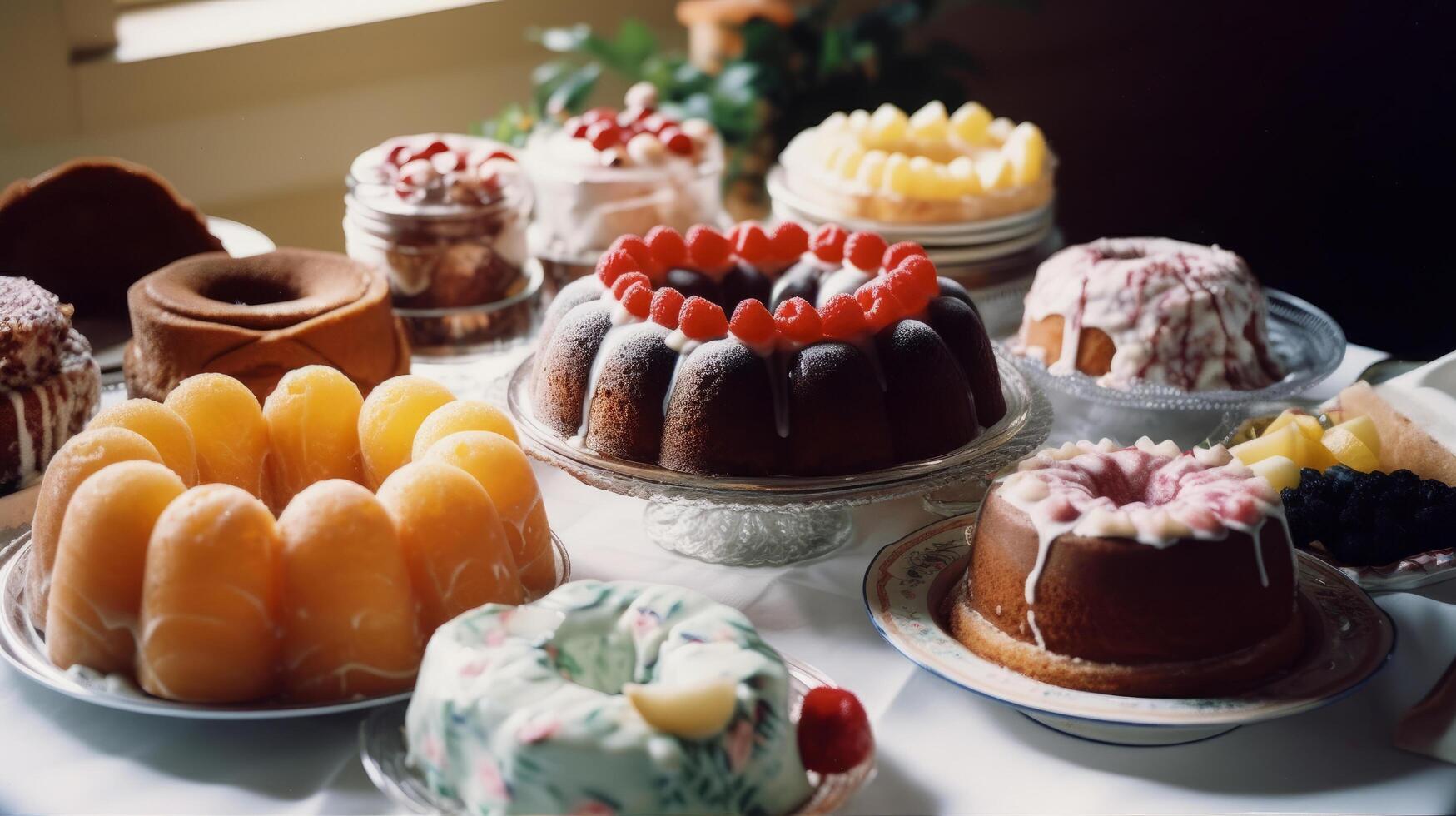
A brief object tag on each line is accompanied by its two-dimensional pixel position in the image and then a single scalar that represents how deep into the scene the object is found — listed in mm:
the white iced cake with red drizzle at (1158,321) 1779
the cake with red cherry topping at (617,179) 2064
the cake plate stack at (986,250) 2123
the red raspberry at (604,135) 2082
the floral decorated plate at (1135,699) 1059
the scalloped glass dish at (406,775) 953
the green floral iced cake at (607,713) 894
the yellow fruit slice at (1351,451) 1514
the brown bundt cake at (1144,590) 1108
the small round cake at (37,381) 1401
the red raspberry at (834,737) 990
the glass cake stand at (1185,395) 1685
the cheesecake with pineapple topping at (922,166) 2150
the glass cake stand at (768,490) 1313
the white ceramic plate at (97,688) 1048
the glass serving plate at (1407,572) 1300
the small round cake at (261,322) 1545
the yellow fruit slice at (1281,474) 1407
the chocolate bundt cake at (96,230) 1845
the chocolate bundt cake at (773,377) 1353
